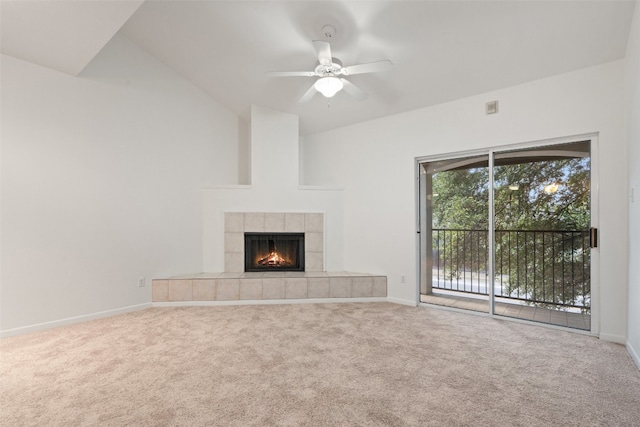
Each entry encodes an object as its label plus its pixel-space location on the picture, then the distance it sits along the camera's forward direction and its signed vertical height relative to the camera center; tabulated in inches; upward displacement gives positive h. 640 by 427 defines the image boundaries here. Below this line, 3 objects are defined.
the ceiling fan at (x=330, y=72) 107.6 +51.8
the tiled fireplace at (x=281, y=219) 173.9 -2.9
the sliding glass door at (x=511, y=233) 125.9 -8.2
